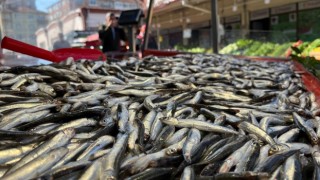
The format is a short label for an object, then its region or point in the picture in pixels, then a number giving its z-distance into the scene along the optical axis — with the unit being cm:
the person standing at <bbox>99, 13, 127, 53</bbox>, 682
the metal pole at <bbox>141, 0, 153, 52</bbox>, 659
